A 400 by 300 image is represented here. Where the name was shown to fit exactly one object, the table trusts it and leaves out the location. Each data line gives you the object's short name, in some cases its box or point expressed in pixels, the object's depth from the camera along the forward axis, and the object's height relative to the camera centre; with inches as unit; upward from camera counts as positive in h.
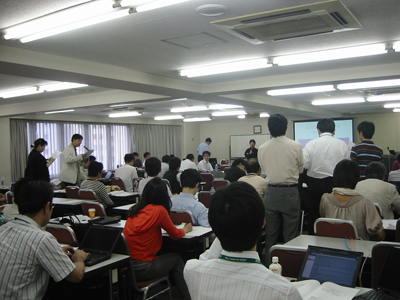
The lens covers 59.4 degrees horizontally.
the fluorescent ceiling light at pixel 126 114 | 460.4 +40.0
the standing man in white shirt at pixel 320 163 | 154.7 -10.9
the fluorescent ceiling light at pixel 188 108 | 410.0 +40.4
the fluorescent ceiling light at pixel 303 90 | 281.1 +40.8
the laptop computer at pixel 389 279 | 63.1 -26.2
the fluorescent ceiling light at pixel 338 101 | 373.1 +40.5
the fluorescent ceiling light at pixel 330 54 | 175.9 +43.9
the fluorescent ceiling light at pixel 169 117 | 528.7 +38.9
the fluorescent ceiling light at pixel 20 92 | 266.6 +42.6
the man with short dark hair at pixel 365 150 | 168.2 -6.2
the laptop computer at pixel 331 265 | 66.6 -24.9
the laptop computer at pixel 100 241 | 100.1 -28.7
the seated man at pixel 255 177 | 162.7 -17.4
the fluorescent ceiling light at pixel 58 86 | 250.5 +42.8
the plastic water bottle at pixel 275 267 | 71.7 -26.0
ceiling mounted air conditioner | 114.0 +41.8
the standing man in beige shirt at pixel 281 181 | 129.2 -15.4
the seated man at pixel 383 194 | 137.9 -22.5
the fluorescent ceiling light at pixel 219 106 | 393.1 +39.9
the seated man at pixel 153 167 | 185.6 -12.8
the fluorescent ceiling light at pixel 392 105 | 430.1 +39.4
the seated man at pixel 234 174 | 209.0 -20.0
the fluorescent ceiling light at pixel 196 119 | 571.5 +36.8
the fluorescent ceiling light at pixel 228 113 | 479.2 +39.4
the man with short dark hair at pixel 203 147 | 514.9 -8.3
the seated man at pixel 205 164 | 412.2 -26.5
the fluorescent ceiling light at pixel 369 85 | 265.7 +41.5
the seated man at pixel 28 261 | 76.0 -25.1
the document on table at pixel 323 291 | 61.9 -27.7
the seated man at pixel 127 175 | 290.4 -26.1
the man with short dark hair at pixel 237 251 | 46.5 -15.5
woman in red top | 111.2 -28.5
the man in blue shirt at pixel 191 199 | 135.4 -22.7
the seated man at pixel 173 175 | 242.5 -22.8
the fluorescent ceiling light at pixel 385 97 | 351.2 +40.8
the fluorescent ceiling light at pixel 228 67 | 199.4 +43.4
